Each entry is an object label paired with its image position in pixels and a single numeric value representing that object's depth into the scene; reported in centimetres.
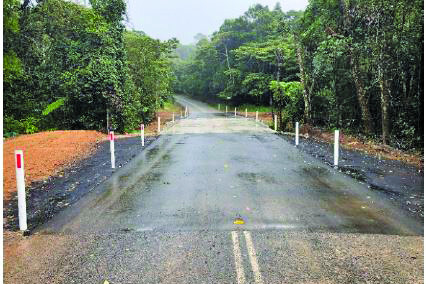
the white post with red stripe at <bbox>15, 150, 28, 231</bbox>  614
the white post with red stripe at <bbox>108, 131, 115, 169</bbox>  1152
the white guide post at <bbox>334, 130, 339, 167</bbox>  1190
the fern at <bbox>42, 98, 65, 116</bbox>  2472
